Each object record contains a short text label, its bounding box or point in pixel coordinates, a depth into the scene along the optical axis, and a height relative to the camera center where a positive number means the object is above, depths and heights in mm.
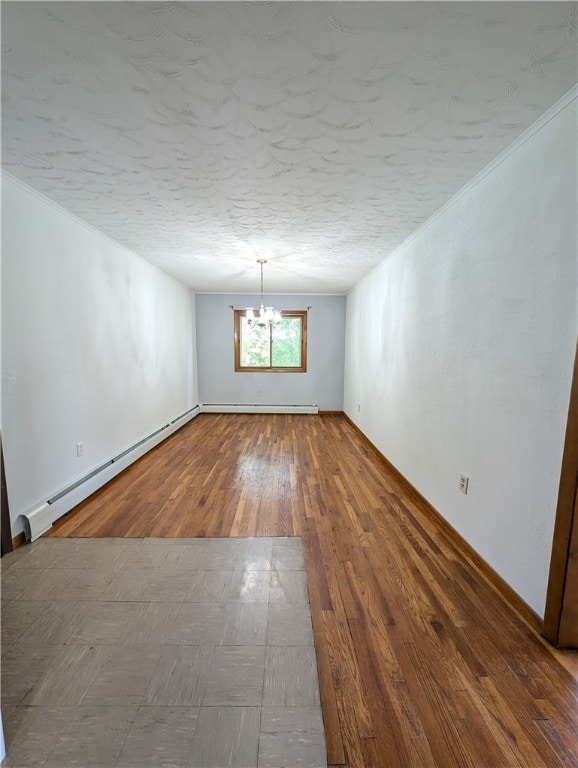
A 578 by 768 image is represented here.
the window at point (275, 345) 6207 -9
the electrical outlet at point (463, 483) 2047 -937
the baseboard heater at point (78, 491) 2150 -1287
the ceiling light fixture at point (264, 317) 4402 +405
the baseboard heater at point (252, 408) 6285 -1328
